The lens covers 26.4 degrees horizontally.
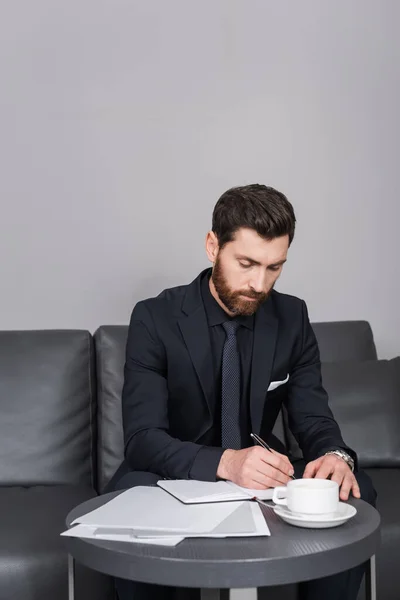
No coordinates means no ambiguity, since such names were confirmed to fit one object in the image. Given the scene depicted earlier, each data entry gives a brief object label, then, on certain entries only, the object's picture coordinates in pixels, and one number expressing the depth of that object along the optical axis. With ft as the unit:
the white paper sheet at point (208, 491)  4.86
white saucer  4.40
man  6.13
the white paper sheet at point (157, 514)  4.35
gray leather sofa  7.91
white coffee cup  4.44
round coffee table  3.95
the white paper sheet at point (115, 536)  4.19
